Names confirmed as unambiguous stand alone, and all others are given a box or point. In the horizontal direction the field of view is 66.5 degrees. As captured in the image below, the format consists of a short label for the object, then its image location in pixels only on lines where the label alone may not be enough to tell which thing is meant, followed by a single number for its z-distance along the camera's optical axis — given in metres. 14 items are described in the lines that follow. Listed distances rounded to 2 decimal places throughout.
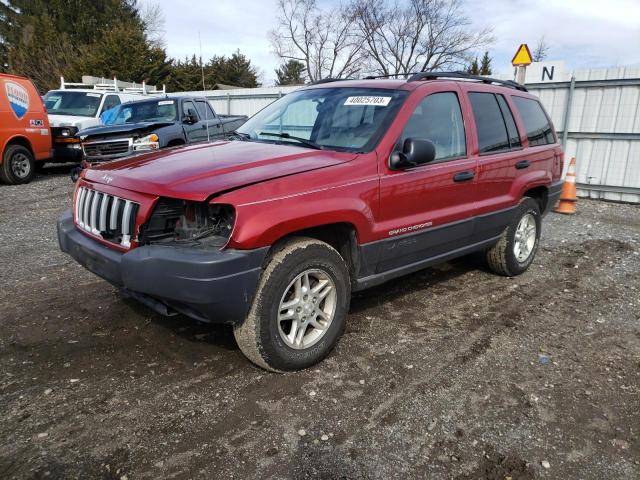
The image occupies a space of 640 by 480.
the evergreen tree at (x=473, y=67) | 38.19
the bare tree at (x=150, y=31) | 43.69
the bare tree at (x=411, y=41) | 36.41
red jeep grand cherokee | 2.71
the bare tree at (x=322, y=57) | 40.03
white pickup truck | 11.00
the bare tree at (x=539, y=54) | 48.85
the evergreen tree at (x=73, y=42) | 31.67
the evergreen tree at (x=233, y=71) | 45.38
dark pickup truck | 8.82
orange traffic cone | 8.59
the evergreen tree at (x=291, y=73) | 56.66
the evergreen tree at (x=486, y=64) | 47.47
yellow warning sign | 9.13
